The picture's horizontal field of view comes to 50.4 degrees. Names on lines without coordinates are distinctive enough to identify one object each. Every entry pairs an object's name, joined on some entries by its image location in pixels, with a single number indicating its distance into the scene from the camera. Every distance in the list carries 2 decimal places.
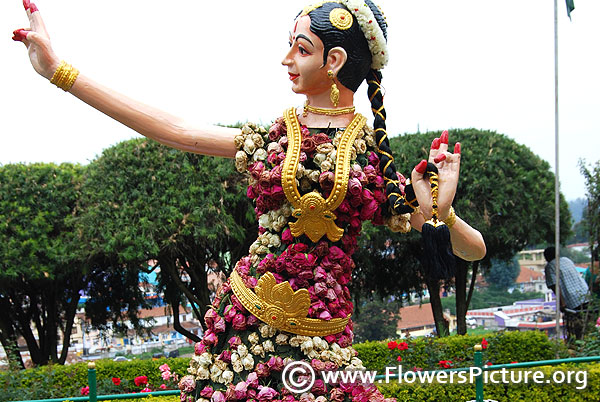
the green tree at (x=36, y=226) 10.29
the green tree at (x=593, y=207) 11.63
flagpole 10.14
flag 10.68
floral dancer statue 2.75
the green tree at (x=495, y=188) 11.82
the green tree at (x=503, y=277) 31.14
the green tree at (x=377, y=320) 16.44
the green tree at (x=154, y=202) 10.00
